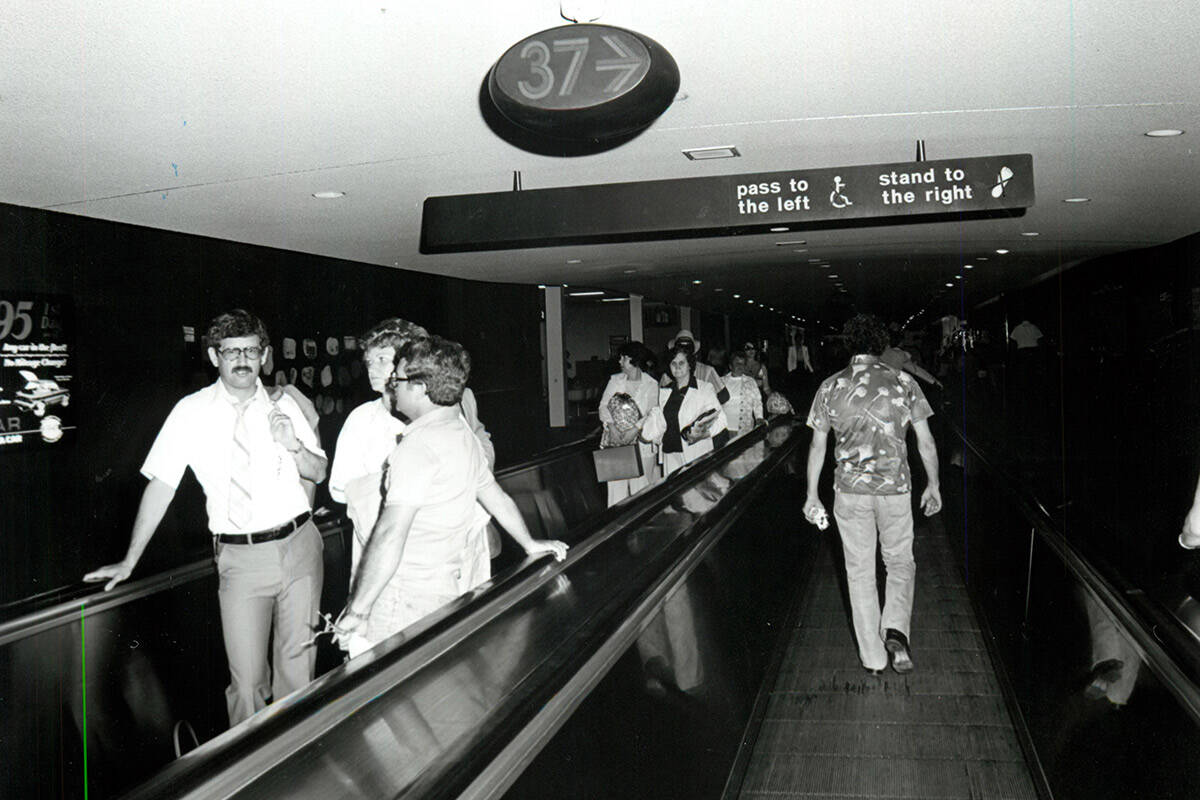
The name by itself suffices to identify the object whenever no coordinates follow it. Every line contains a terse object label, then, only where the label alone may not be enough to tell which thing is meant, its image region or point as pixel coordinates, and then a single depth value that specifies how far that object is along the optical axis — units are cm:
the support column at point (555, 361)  1620
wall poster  548
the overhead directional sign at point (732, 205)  444
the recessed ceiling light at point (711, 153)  482
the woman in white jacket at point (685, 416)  699
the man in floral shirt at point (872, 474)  467
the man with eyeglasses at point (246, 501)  356
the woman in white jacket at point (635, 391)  731
